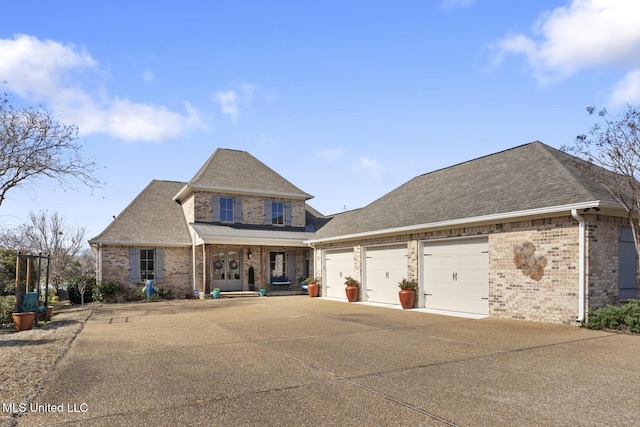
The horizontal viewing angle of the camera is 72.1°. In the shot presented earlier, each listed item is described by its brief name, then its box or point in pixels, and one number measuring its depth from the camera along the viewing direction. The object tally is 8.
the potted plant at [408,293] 15.28
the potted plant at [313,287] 22.19
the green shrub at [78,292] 21.17
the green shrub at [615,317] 9.74
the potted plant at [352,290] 18.75
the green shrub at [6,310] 13.12
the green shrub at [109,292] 21.12
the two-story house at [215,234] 22.33
